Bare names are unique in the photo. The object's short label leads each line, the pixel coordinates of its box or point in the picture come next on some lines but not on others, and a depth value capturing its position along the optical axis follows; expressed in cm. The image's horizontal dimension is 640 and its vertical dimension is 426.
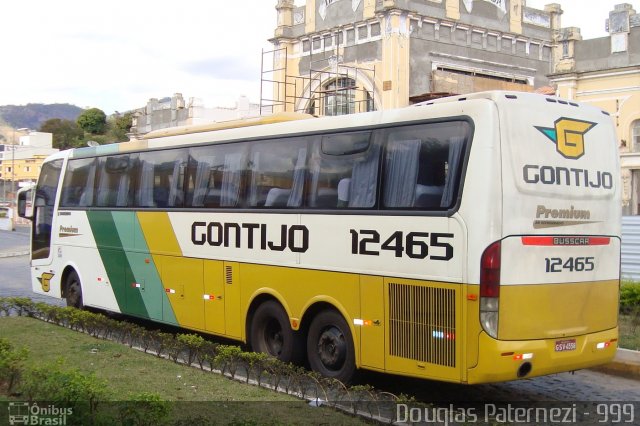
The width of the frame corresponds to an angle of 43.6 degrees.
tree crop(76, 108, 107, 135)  10200
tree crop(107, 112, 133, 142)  8269
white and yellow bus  781
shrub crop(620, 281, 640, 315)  1367
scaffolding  3491
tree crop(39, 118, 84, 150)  10629
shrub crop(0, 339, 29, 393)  813
